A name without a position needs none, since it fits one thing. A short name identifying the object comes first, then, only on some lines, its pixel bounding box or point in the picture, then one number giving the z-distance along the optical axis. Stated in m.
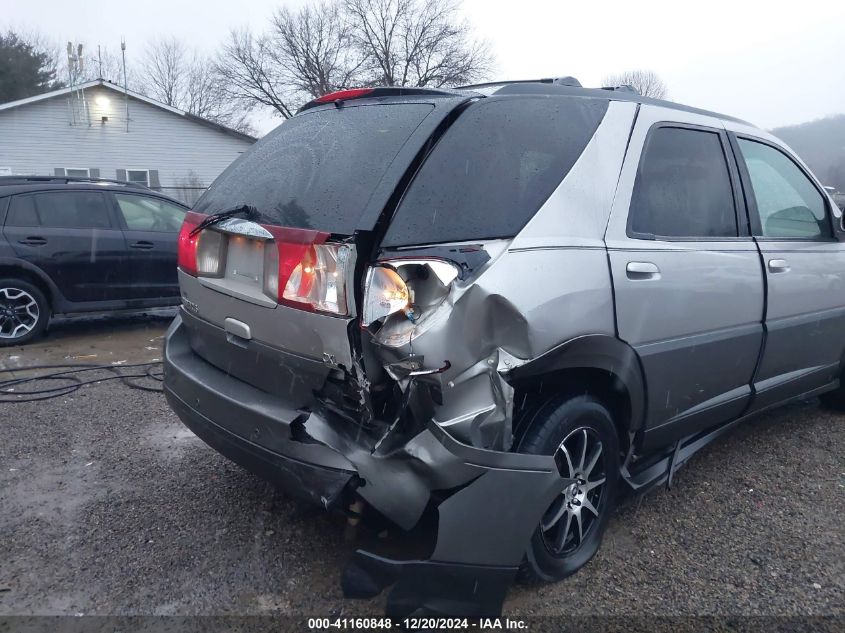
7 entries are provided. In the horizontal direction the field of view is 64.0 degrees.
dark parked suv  6.86
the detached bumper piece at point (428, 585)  2.20
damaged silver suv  2.29
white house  22.70
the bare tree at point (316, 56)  39.62
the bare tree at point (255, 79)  42.59
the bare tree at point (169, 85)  55.28
